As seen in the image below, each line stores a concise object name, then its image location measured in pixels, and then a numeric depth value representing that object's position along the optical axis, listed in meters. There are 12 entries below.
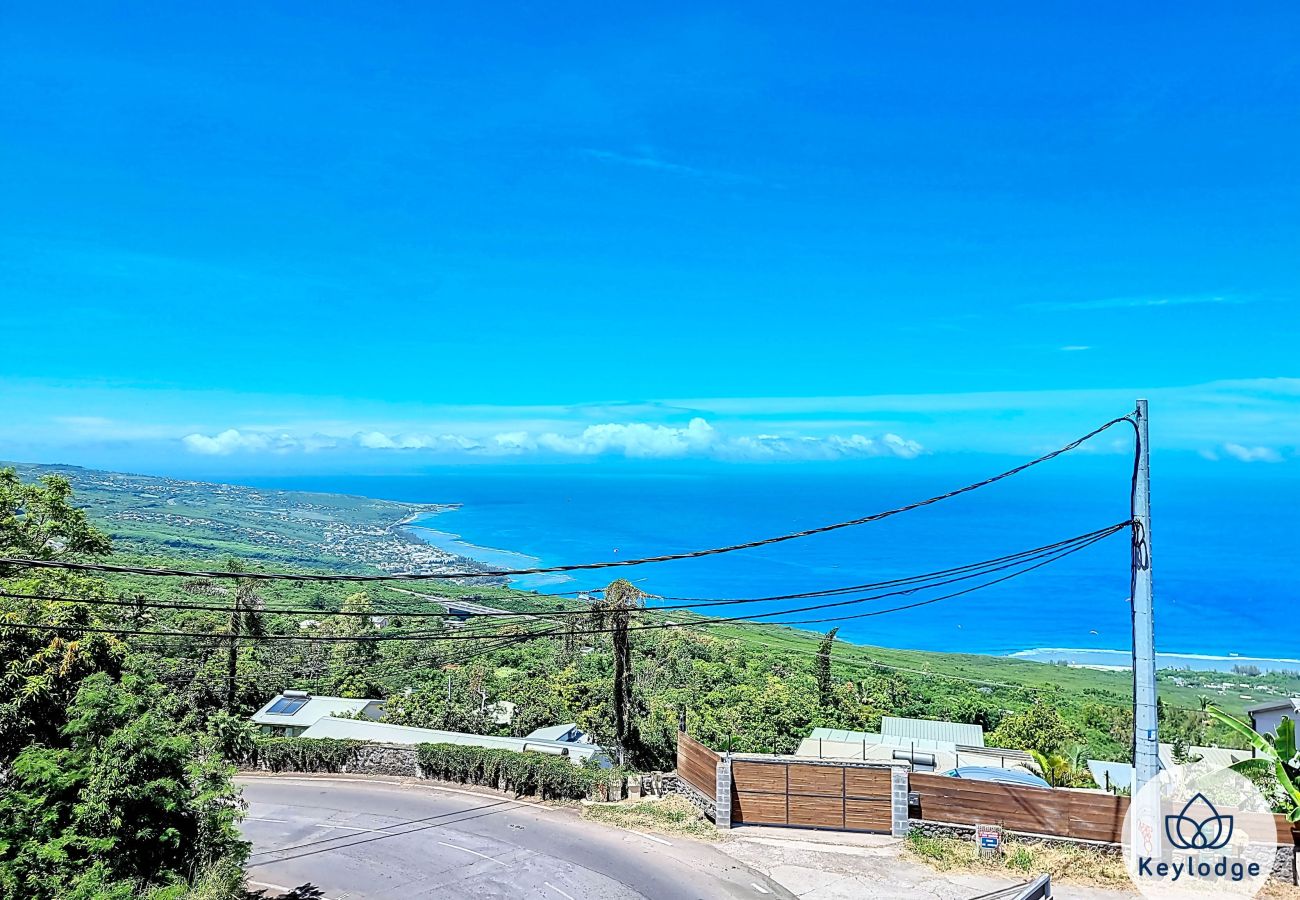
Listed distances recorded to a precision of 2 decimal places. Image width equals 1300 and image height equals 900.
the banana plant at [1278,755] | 13.39
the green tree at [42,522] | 21.62
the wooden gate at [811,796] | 17.20
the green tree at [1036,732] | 32.22
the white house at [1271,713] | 28.55
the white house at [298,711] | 31.62
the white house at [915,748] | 27.03
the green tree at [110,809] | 10.61
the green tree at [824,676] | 40.77
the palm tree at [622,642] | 23.84
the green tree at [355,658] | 40.66
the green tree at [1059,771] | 23.81
